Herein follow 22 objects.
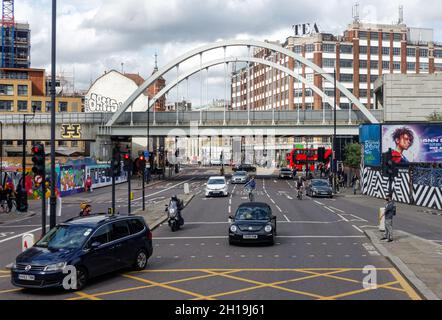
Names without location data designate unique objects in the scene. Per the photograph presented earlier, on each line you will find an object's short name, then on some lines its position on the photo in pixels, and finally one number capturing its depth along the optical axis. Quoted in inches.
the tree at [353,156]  2909.7
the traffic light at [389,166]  1011.3
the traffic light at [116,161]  1101.7
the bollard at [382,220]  904.0
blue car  509.1
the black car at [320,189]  1932.8
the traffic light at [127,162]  1176.2
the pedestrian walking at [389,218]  834.2
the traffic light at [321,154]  2374.5
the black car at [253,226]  789.2
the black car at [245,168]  4186.3
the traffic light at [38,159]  783.1
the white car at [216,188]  1903.3
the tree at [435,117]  2596.0
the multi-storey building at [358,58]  4712.1
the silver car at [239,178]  2709.2
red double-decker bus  4030.5
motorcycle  1005.4
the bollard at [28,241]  656.4
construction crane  5762.8
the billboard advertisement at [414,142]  1807.3
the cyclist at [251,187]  1549.8
